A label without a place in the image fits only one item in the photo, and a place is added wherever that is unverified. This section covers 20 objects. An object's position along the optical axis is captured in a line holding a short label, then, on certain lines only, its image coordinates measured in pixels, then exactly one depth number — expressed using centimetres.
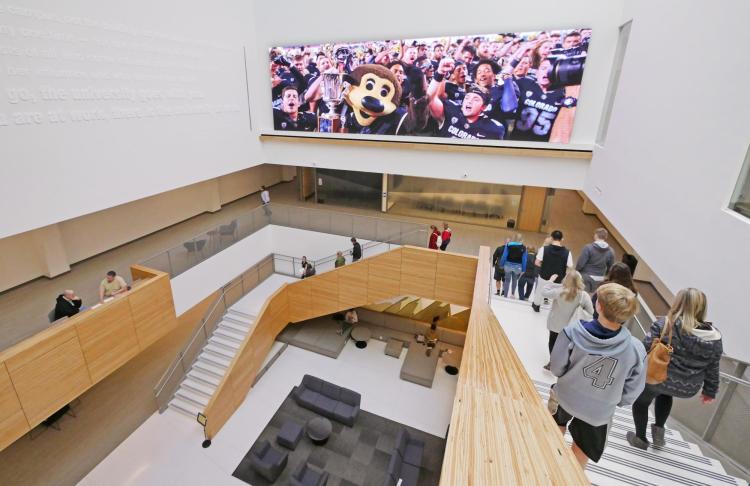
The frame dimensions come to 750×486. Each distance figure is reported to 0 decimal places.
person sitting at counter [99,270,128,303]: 795
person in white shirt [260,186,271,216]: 1476
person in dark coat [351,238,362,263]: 1173
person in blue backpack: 772
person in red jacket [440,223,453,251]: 1081
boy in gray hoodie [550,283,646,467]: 232
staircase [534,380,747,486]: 336
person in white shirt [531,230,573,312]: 638
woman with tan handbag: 312
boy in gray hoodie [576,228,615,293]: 600
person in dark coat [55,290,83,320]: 730
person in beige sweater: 454
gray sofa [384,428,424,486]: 843
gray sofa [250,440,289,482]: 836
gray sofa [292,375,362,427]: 1022
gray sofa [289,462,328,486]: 830
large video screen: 1130
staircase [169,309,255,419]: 1014
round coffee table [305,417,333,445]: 950
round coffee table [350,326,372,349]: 1353
